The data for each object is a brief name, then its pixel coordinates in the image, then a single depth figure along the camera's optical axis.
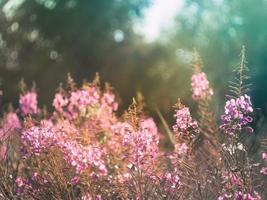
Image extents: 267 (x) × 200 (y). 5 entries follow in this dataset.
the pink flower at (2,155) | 5.24
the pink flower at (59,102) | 7.19
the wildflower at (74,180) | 4.74
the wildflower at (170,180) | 4.39
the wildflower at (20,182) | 5.01
